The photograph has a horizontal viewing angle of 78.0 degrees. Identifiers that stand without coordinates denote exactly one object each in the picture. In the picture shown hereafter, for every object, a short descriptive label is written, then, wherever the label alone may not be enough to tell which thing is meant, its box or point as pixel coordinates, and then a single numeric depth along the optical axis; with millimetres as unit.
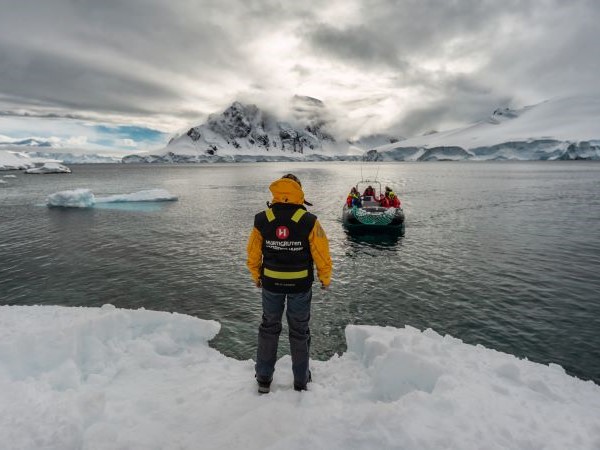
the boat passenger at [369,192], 33669
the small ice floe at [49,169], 135250
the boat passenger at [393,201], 27536
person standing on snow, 5734
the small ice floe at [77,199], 39750
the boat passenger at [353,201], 29281
